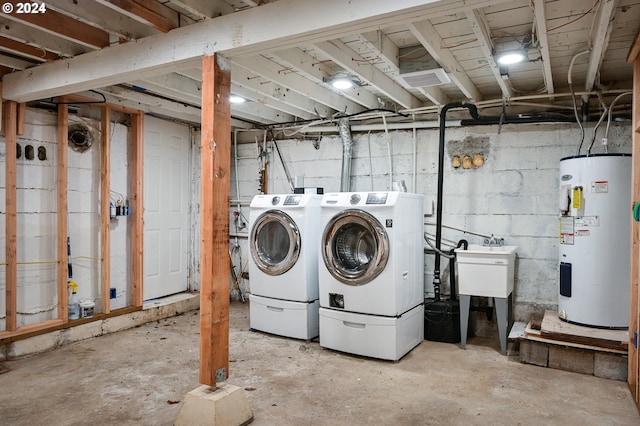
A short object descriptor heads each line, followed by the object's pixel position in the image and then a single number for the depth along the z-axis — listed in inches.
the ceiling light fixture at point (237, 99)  173.0
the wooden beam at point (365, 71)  117.5
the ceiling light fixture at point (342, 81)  146.6
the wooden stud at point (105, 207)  171.8
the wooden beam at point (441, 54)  104.4
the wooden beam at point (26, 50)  116.0
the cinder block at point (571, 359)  130.1
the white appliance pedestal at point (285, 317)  161.3
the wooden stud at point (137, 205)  184.4
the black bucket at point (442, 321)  161.2
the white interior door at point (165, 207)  197.0
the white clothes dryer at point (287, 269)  161.6
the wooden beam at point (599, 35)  88.5
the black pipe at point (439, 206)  169.0
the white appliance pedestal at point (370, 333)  140.3
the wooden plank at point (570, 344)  125.2
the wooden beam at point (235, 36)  79.0
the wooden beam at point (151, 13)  90.0
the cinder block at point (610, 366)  125.1
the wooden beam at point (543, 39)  86.7
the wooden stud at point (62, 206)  156.8
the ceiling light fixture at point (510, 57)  119.3
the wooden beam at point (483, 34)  97.6
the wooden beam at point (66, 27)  98.6
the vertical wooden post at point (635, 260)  108.8
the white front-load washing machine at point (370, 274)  140.6
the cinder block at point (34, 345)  142.4
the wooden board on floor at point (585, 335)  125.5
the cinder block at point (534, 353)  136.6
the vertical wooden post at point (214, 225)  94.3
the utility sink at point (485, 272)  144.5
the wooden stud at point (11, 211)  144.4
